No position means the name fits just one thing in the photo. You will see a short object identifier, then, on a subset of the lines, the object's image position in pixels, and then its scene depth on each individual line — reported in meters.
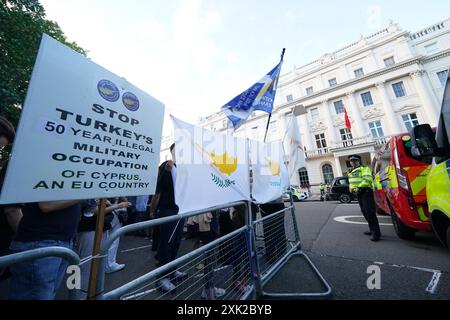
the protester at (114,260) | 3.19
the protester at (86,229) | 2.31
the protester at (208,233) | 1.93
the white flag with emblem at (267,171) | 2.64
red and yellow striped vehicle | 3.04
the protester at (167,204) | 2.74
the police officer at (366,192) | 3.94
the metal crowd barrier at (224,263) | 1.41
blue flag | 3.43
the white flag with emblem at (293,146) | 3.73
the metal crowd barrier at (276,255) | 2.18
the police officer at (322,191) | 15.49
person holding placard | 1.18
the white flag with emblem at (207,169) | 1.71
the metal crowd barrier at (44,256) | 0.74
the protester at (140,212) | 4.74
